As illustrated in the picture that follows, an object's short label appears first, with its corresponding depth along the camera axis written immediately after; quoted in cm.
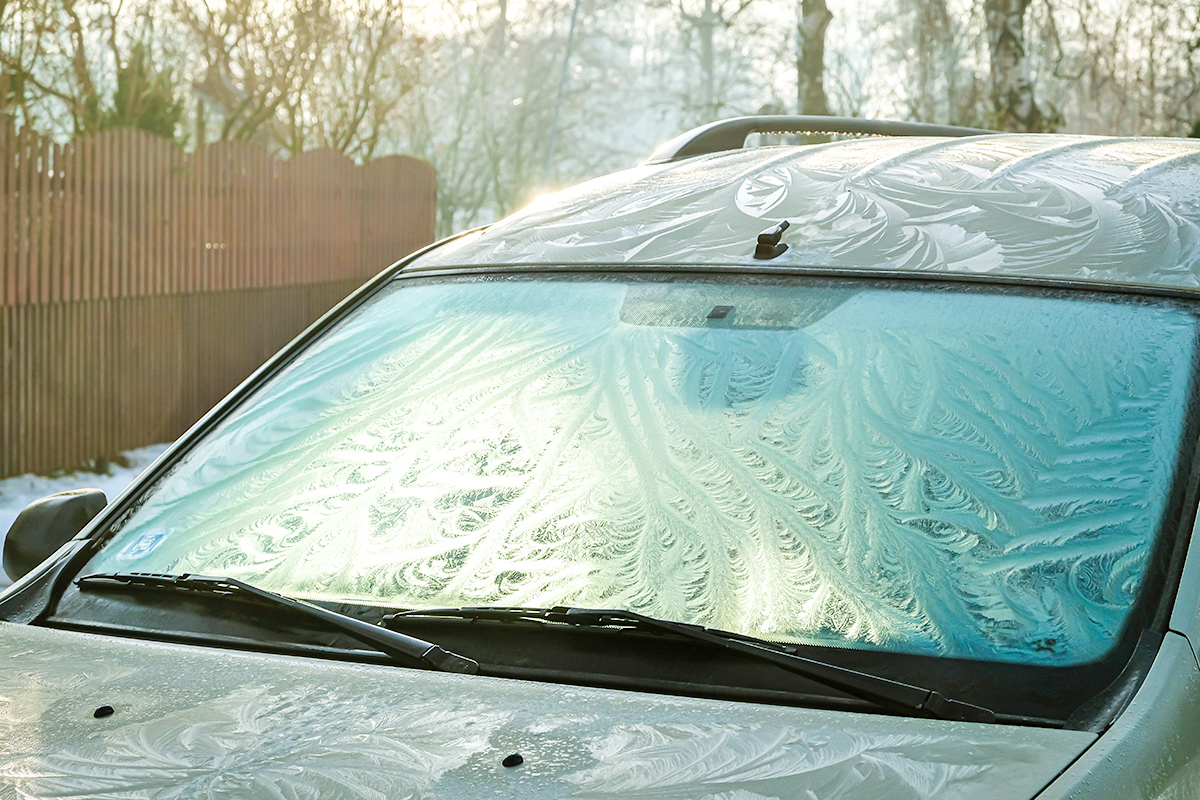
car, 334
